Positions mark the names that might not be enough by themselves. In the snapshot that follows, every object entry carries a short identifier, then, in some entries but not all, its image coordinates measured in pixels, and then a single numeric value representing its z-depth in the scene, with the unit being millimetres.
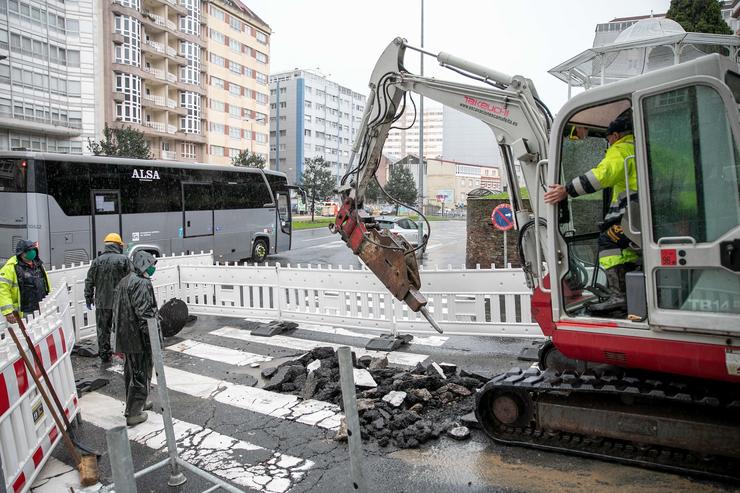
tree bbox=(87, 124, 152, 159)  38469
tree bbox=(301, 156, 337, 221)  56656
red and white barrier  4043
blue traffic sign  12148
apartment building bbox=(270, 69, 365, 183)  97375
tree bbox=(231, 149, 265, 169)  52031
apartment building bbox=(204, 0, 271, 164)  63281
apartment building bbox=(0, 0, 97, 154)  40969
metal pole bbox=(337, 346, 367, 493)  3172
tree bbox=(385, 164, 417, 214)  64625
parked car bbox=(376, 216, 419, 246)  26234
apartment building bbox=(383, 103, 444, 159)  190650
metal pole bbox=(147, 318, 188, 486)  4406
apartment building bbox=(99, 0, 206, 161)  48062
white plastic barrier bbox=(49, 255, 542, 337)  8508
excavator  3787
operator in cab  4305
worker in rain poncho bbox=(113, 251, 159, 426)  5738
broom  4457
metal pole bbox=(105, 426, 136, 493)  2463
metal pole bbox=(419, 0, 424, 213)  22367
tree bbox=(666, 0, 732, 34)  20422
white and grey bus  14523
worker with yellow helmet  7902
